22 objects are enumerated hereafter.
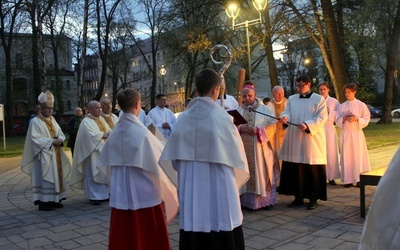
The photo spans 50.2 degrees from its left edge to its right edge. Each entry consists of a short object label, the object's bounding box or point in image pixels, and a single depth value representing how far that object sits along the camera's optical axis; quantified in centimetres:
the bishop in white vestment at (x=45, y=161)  784
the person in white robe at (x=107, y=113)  878
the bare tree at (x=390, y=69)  2311
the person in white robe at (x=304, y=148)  675
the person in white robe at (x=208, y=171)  362
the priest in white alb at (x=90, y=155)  827
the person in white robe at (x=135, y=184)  419
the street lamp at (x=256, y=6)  1293
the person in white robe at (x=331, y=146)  883
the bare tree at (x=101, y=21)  2912
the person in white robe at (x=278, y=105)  833
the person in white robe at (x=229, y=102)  926
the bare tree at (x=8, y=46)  3203
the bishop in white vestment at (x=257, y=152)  667
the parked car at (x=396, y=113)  4078
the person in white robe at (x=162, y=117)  1023
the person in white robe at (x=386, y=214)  116
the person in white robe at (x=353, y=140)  845
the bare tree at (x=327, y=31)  1499
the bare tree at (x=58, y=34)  2812
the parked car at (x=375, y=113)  4287
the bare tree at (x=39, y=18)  2417
